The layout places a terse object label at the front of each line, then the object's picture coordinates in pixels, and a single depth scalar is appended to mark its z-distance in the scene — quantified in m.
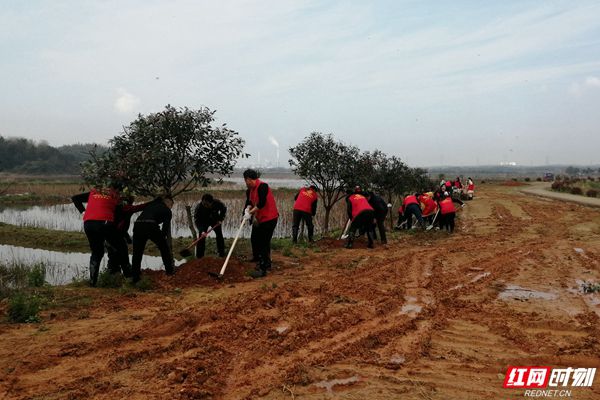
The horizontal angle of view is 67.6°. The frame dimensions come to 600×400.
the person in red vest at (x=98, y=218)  6.68
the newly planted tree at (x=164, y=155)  7.04
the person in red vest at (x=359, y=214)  10.28
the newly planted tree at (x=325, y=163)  12.65
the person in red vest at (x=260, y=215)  7.43
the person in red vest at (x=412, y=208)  13.84
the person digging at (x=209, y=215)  8.43
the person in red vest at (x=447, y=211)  13.81
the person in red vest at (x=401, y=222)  14.71
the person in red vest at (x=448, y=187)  21.86
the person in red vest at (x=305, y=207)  11.20
